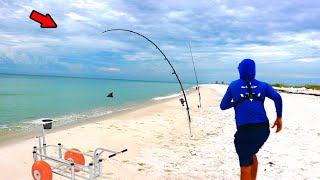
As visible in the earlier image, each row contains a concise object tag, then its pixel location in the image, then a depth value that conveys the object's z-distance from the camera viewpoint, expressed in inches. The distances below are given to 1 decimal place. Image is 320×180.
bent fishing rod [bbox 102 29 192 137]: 386.0
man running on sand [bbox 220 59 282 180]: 148.6
